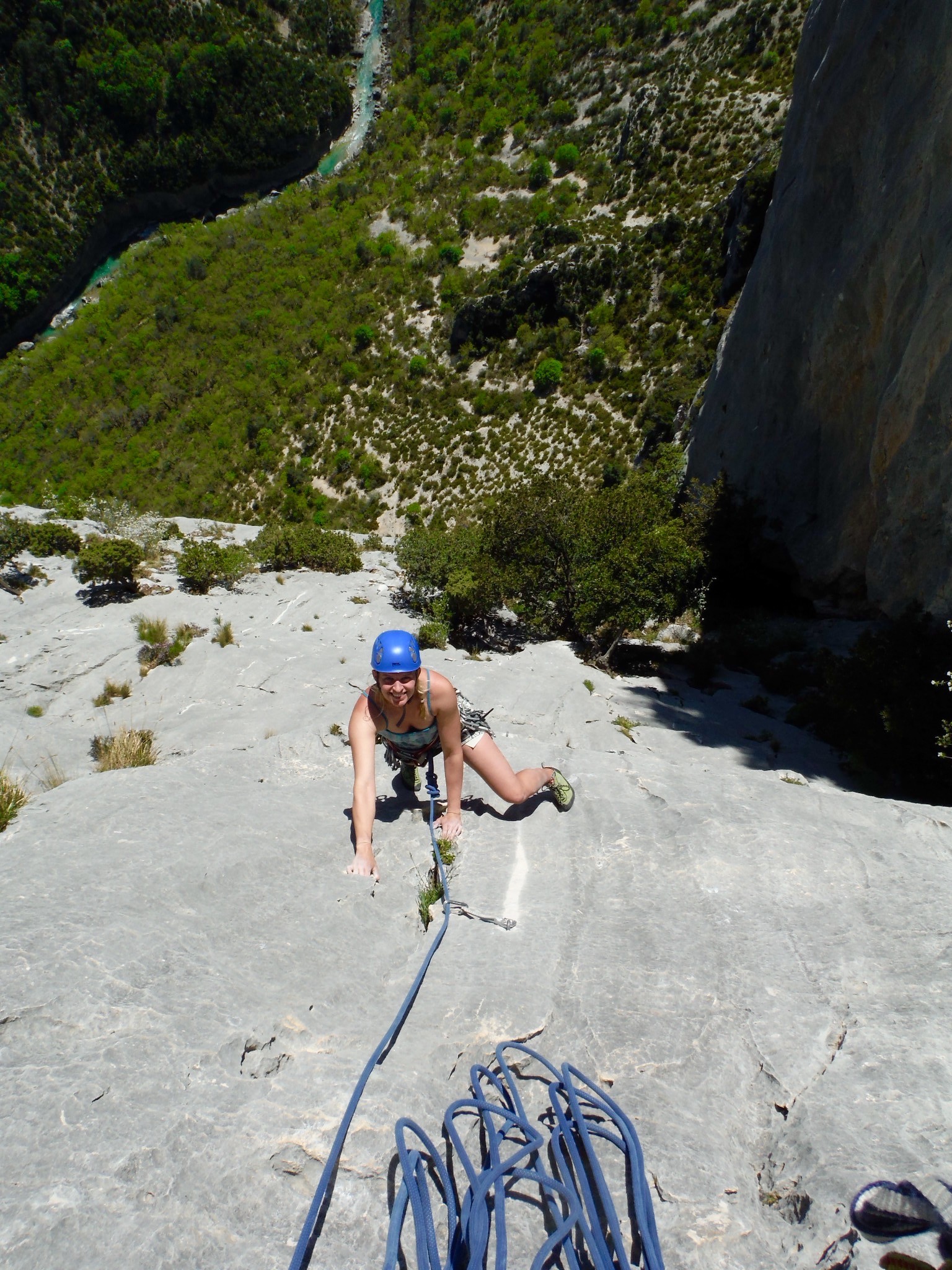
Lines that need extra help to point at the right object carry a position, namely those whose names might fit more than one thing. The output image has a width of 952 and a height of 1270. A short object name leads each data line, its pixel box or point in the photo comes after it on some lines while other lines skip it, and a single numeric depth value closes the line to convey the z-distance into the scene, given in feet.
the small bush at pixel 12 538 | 49.08
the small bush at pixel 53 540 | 51.83
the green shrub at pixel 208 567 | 51.21
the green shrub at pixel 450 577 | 52.60
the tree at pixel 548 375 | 132.05
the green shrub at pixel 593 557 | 46.57
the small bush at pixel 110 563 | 45.98
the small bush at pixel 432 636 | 45.19
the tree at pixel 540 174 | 169.07
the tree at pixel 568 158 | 167.94
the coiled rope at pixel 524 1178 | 6.62
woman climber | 13.38
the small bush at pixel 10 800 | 14.79
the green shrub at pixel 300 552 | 59.72
